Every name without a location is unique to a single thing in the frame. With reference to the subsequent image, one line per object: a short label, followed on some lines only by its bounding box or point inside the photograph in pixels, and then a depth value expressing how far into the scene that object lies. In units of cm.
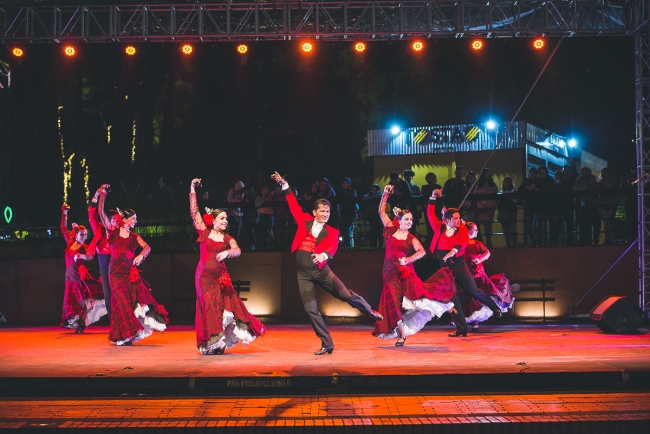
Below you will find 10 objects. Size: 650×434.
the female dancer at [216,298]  1018
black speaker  1241
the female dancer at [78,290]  1377
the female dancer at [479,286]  1309
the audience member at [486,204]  1581
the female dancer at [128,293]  1159
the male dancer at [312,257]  991
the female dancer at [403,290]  1111
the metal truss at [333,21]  1424
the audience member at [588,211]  1534
